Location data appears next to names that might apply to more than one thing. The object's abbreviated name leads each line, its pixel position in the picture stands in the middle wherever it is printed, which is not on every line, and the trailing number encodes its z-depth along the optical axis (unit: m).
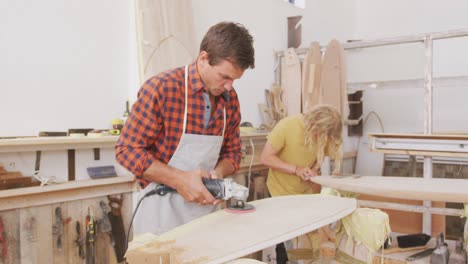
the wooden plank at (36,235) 2.12
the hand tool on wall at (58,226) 2.23
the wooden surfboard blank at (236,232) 1.18
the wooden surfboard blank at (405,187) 2.26
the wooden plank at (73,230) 2.31
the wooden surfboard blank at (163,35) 2.78
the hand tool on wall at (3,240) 2.01
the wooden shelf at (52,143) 1.92
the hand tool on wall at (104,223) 2.44
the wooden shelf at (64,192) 2.01
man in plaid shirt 1.54
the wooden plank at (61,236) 2.23
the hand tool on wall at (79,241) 2.33
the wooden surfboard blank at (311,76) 4.04
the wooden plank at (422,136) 3.30
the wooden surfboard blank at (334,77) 4.05
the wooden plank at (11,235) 2.04
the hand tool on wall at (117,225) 2.53
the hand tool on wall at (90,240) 2.36
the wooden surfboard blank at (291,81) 4.21
